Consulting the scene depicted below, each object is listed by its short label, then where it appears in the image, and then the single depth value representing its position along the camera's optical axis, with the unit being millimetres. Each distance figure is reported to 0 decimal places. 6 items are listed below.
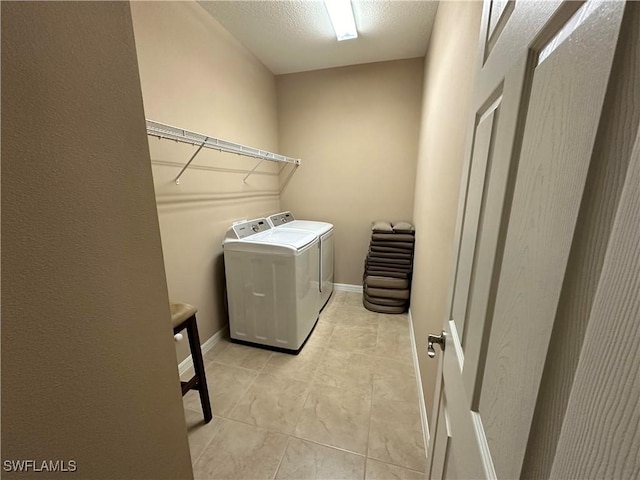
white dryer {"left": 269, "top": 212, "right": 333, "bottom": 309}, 2724
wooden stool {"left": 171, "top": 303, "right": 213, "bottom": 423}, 1391
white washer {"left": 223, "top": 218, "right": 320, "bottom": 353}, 2061
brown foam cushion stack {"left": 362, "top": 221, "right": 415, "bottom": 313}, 2787
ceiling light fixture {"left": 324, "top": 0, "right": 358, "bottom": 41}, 1918
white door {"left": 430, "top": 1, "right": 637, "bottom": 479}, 288
